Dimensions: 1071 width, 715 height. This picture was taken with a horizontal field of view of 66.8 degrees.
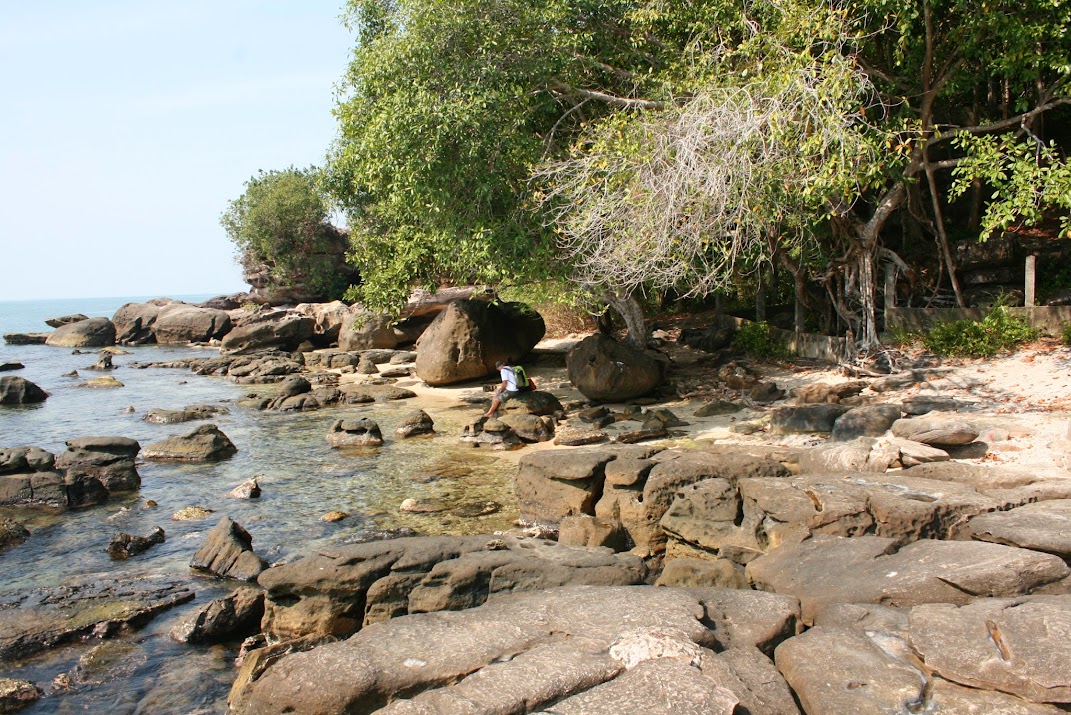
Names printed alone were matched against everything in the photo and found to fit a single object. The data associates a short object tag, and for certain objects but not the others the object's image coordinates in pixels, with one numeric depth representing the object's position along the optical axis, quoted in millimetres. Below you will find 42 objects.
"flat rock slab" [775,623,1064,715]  4887
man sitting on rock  16844
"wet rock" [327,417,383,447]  15602
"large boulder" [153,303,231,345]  40781
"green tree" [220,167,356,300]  39750
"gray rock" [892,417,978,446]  10398
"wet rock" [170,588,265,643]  7840
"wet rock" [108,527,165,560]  10195
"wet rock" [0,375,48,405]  22953
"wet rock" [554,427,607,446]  14156
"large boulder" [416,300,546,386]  20703
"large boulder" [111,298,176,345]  41719
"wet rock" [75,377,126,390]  25828
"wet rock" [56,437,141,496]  13164
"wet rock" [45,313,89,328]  46969
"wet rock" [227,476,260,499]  12484
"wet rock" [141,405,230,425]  19344
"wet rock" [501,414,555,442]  14904
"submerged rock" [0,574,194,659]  7859
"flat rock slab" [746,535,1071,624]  6309
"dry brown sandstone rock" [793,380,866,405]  14242
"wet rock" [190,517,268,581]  9297
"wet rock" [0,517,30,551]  10672
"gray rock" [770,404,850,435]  12734
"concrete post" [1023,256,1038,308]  15352
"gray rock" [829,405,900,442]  11695
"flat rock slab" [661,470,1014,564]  7809
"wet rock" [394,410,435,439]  16156
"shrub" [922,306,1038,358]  14742
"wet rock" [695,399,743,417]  15180
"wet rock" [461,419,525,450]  14723
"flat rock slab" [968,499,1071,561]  6793
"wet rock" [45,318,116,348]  41750
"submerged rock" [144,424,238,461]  15172
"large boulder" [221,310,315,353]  32625
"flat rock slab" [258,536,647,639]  7418
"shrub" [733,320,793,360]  18375
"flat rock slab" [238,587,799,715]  4922
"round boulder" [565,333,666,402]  16719
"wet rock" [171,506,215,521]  11641
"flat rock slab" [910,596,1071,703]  4945
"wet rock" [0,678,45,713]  6691
